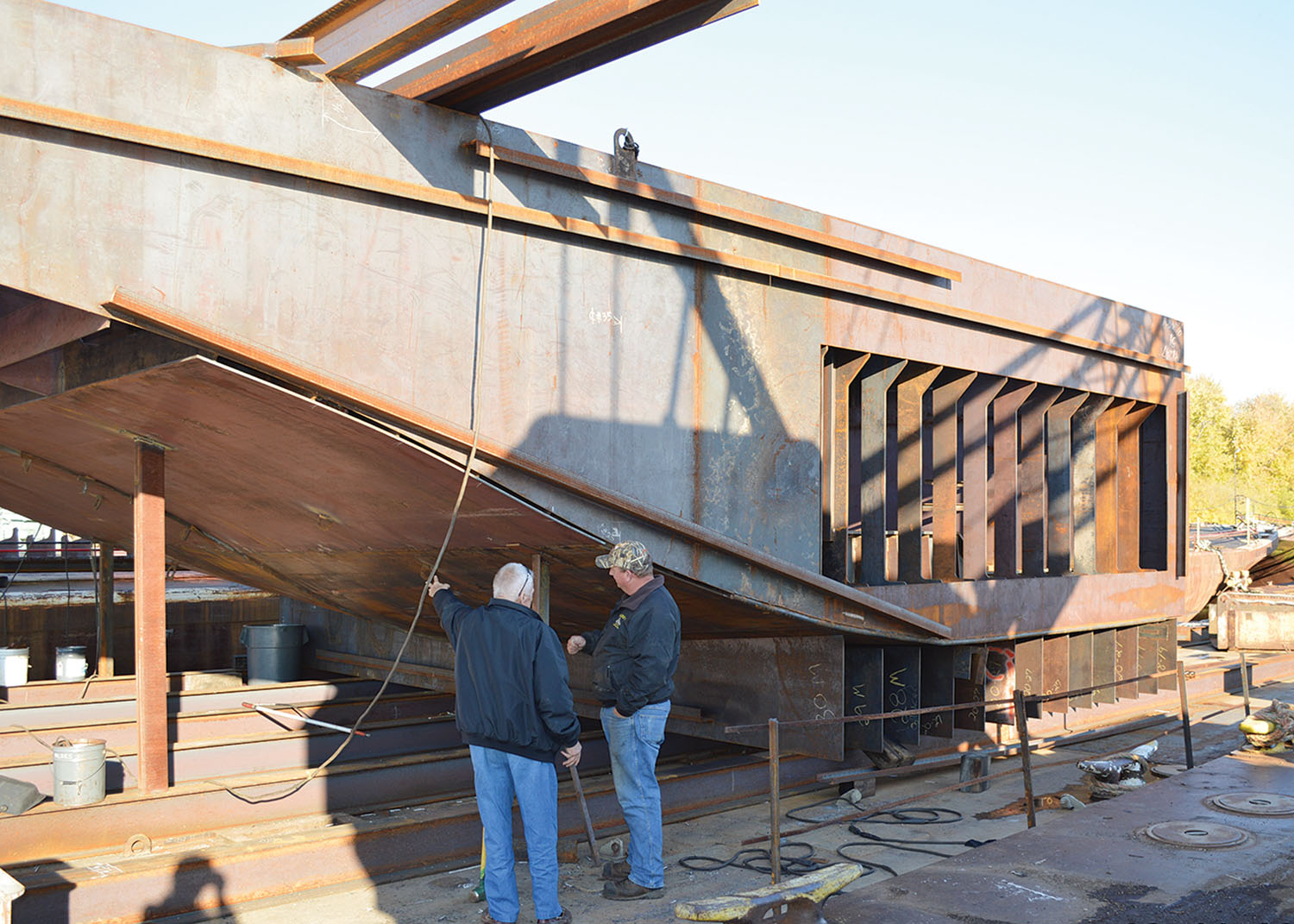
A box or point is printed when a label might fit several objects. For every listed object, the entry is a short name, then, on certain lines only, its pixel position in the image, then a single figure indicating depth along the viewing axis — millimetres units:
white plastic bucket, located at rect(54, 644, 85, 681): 10516
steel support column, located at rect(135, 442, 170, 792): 6945
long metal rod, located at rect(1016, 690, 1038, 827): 7203
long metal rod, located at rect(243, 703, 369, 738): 9117
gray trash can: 11820
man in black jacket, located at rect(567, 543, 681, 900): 6051
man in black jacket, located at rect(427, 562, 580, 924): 5172
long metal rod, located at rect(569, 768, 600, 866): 6832
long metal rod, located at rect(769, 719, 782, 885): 6098
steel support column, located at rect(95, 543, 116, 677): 11725
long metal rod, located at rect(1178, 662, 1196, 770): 9156
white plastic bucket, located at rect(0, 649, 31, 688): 10070
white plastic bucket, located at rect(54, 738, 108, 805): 6742
